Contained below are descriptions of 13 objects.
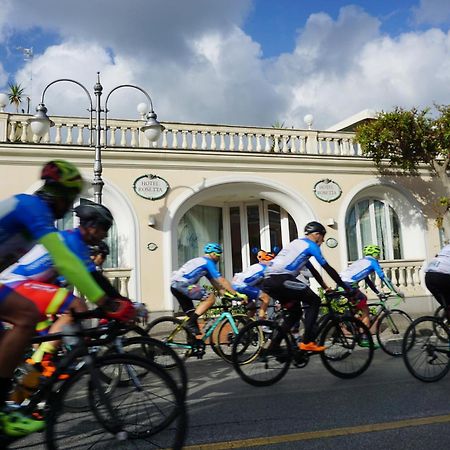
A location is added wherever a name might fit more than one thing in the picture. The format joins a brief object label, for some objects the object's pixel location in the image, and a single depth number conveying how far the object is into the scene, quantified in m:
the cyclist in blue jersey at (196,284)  6.99
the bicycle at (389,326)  7.56
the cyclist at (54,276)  3.67
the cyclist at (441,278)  5.79
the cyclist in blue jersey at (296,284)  5.82
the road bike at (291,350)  5.75
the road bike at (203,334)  6.75
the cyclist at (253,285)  8.85
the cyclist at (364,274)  8.02
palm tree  33.09
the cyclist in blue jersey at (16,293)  2.75
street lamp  10.18
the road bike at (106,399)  3.04
